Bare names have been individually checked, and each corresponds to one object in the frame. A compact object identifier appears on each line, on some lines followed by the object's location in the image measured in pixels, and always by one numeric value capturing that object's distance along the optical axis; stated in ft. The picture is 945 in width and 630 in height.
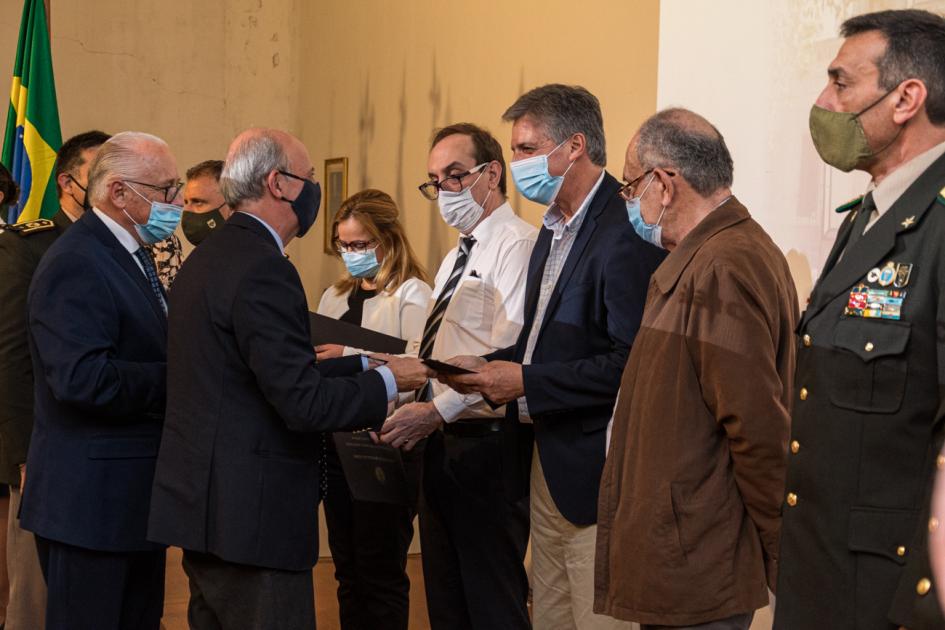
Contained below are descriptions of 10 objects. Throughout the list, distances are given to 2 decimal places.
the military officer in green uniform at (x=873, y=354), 5.22
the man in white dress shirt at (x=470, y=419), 10.14
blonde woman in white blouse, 11.84
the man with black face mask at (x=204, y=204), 15.44
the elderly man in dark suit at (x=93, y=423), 8.58
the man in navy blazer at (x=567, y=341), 8.64
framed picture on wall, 23.32
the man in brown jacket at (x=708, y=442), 6.71
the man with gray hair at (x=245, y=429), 7.78
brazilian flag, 17.37
